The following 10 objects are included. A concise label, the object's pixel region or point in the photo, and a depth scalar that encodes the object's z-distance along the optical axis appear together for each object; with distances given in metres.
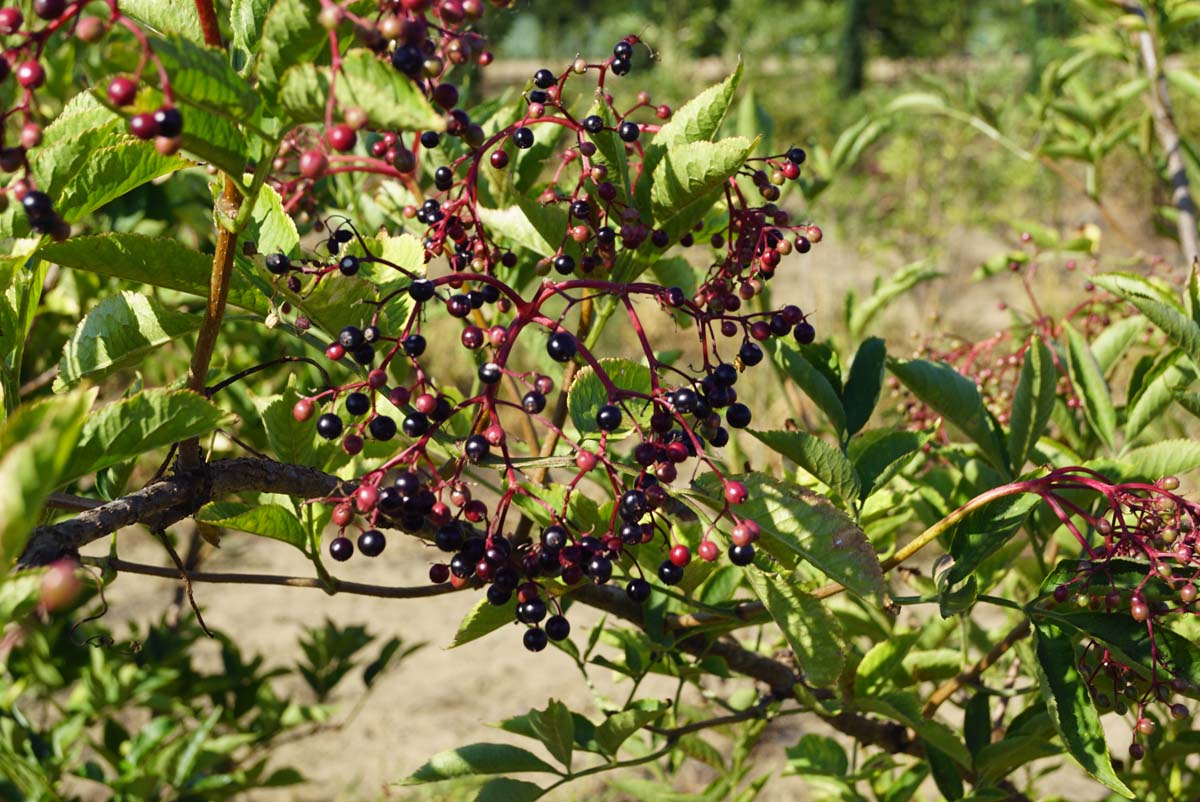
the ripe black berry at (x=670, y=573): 0.59
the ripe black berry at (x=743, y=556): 0.55
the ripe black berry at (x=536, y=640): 0.58
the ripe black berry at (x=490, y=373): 0.55
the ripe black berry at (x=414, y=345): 0.56
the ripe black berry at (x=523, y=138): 0.60
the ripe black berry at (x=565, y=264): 0.59
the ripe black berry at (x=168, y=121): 0.49
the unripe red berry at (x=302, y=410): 0.57
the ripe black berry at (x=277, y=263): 0.56
